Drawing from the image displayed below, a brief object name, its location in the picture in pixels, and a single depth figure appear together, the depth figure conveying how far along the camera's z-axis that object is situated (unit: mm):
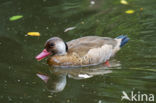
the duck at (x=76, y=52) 9555
